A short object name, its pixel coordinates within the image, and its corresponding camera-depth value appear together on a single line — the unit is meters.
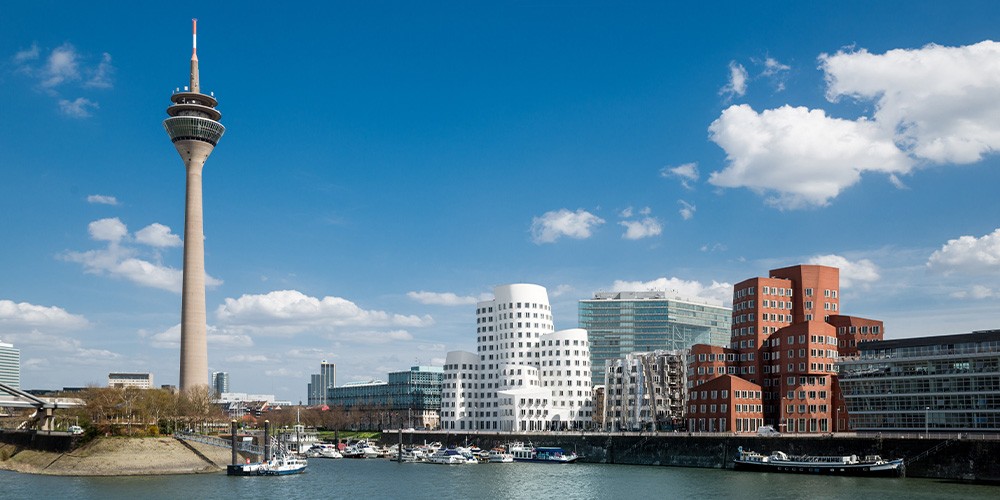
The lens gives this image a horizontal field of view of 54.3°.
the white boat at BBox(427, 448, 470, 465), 170.38
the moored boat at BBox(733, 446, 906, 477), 125.69
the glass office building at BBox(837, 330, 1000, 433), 137.62
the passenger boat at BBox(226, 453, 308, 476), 135.75
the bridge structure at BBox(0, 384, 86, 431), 173.12
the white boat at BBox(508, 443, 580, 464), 171.88
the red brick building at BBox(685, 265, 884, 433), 173.25
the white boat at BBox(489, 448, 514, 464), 175.75
